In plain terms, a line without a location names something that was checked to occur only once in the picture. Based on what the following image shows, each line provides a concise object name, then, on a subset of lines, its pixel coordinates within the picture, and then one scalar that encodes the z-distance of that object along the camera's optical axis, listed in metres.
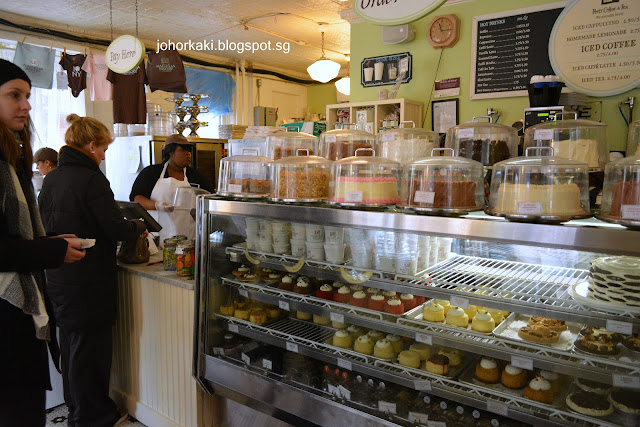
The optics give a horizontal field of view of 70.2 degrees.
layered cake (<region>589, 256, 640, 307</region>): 1.53
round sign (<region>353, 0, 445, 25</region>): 2.10
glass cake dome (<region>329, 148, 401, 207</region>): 1.98
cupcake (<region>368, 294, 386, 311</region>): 2.12
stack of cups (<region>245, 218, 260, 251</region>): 2.44
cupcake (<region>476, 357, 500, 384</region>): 1.89
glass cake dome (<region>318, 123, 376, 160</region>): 2.51
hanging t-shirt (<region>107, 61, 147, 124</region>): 5.95
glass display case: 1.59
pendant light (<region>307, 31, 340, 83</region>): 6.60
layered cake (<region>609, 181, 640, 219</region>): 1.43
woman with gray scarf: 1.88
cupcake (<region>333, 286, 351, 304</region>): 2.22
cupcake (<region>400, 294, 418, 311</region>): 2.08
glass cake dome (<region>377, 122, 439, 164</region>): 2.38
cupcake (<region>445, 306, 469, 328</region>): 1.94
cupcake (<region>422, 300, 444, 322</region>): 1.99
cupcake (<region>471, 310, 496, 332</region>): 1.88
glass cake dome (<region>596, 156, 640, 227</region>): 1.41
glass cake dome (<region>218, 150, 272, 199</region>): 2.45
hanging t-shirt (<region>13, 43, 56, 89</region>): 5.84
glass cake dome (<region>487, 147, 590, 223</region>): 1.54
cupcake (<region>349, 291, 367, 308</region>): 2.17
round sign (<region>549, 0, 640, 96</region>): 3.89
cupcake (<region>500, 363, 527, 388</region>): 1.84
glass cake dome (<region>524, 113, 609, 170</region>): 1.97
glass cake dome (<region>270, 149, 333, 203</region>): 2.19
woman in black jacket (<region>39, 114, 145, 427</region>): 2.81
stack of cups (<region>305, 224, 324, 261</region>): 2.23
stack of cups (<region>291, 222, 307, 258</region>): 2.28
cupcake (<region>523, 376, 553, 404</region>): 1.74
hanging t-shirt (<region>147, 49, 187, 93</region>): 5.66
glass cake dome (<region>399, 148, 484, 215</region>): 1.77
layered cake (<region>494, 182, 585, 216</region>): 1.54
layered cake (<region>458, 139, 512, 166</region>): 2.13
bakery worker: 4.66
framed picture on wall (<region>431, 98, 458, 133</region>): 4.96
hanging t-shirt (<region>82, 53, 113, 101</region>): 6.01
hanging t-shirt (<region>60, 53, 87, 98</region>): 6.03
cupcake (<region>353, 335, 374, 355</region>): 2.18
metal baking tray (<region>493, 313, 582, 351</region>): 1.72
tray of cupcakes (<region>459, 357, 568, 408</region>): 1.75
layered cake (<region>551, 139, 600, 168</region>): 1.96
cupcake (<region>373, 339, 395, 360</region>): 2.12
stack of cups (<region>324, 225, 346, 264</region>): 2.17
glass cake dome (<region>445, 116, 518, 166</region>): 2.14
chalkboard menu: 4.37
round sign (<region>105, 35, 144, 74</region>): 4.36
